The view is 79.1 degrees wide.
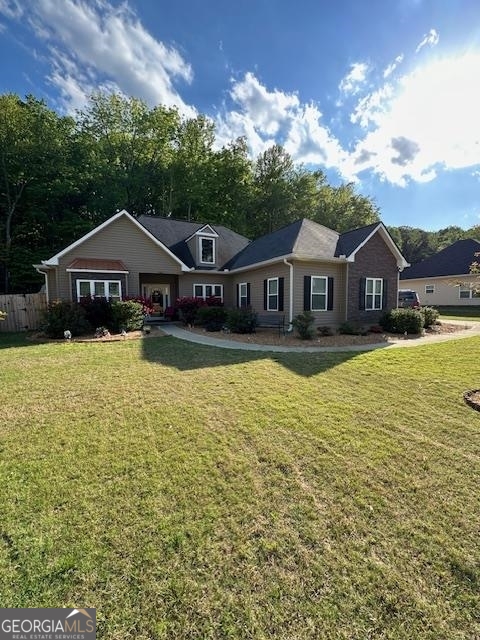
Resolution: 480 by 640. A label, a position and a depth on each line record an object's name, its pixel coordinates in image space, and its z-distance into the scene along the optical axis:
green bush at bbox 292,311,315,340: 11.79
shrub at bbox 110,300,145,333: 13.53
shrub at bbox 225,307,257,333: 13.39
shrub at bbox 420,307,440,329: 13.76
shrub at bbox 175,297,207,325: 16.57
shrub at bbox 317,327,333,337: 12.64
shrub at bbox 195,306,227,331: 15.01
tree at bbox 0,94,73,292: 22.27
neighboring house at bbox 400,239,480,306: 27.44
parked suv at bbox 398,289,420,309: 21.47
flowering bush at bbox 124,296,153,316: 14.96
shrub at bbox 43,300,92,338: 12.43
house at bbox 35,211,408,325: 13.77
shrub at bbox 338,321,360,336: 12.73
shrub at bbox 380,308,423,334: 12.55
